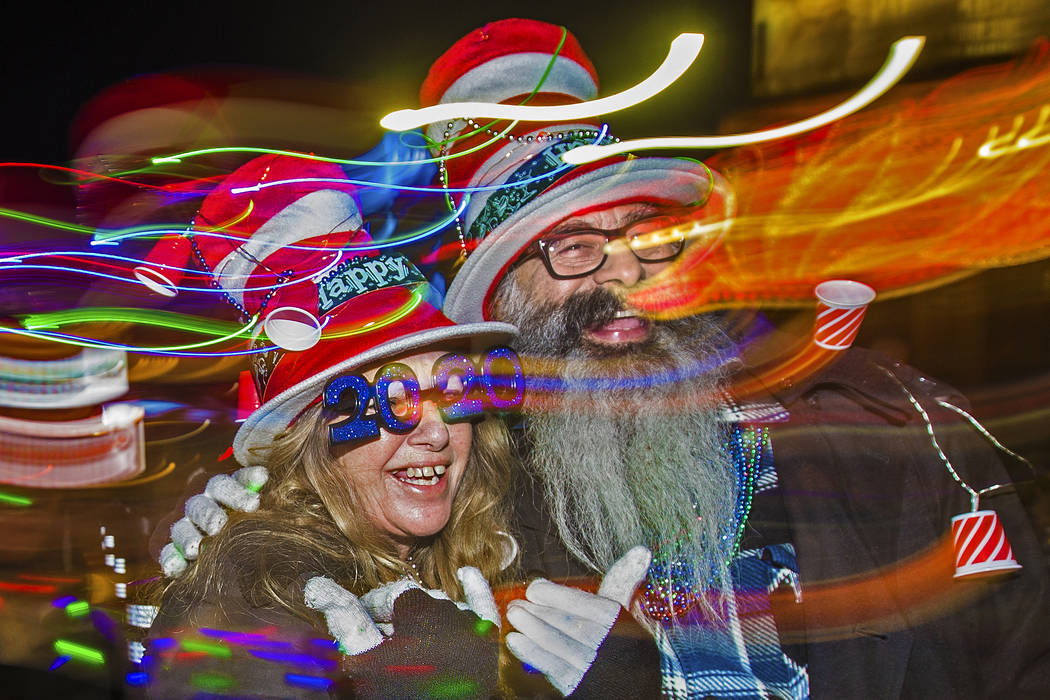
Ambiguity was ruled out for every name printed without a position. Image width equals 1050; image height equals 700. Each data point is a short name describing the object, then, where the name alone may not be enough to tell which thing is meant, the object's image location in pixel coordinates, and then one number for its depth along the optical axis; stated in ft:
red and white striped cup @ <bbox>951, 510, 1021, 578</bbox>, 6.46
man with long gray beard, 6.64
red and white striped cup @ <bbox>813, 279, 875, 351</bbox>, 7.18
